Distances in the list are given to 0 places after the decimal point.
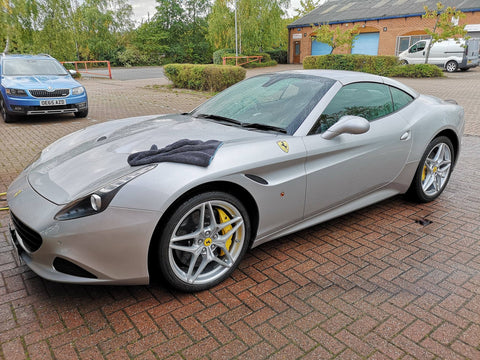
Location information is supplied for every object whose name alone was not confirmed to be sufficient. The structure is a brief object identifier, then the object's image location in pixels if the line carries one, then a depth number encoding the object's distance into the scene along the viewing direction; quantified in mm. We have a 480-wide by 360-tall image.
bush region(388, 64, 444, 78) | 20859
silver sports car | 2242
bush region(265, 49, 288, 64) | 38688
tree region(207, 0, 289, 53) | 34375
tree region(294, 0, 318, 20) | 45938
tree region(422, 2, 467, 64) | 20875
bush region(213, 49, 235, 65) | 32688
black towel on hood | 2428
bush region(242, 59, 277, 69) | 31672
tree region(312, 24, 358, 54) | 25559
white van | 23766
